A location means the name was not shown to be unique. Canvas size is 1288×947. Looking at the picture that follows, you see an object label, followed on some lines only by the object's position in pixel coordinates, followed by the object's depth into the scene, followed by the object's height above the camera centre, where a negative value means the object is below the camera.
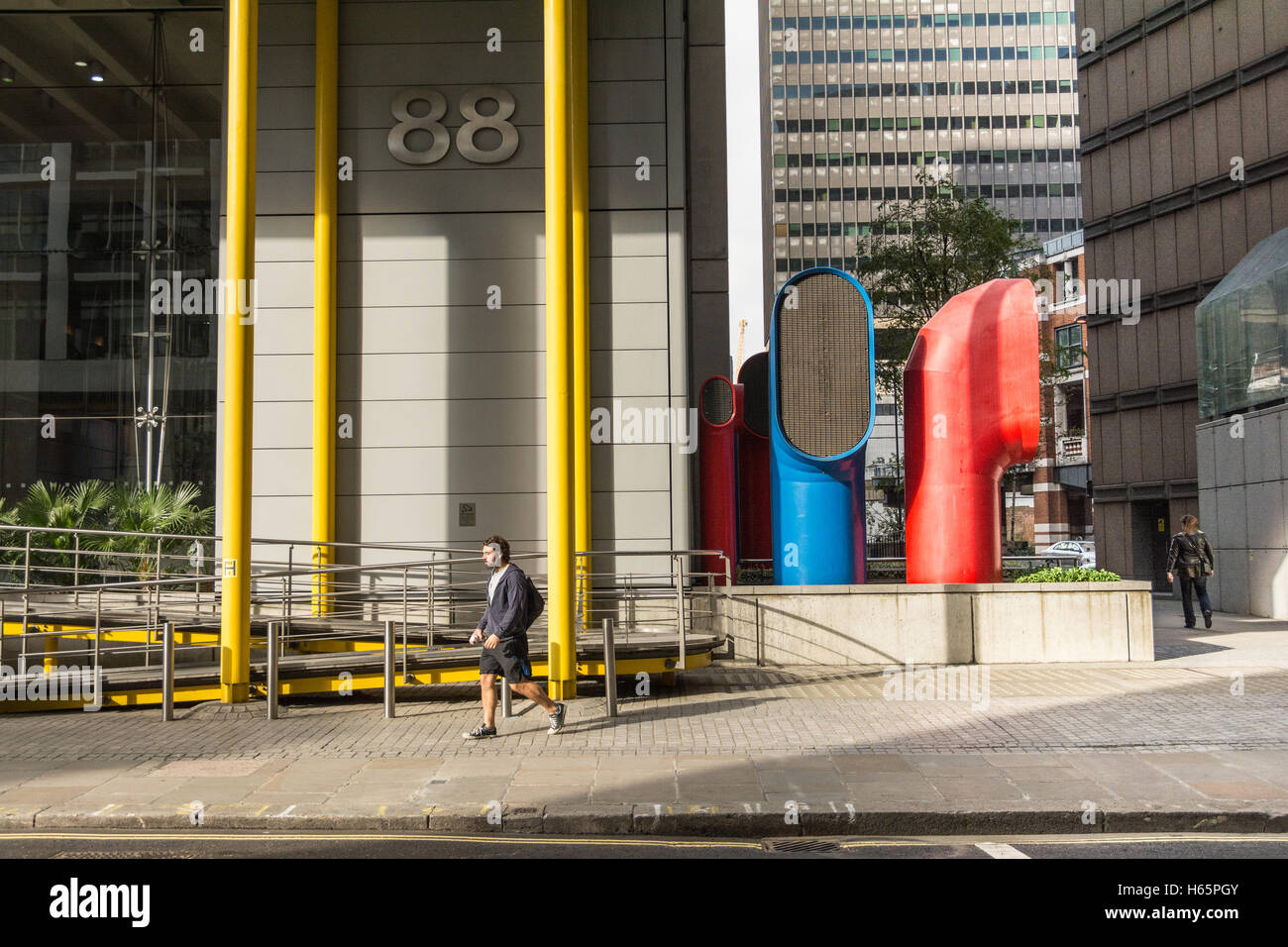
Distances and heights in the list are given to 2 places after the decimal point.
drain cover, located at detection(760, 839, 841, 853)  6.40 -1.96
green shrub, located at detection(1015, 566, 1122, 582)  14.72 -0.83
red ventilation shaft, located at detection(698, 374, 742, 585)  17.41 +0.87
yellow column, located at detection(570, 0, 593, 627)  15.20 +3.21
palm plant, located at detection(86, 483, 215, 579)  15.09 +0.03
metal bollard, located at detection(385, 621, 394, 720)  10.66 -1.57
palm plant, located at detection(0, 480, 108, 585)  14.78 +0.10
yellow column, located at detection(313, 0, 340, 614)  15.27 +3.74
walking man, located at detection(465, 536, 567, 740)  9.52 -1.02
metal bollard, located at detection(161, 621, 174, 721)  10.52 -1.52
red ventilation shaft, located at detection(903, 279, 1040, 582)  14.48 +1.21
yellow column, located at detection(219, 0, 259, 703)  10.96 +1.76
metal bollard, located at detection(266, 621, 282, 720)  10.56 -1.44
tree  30.23 +7.24
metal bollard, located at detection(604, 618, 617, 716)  10.48 -1.45
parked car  56.09 -1.82
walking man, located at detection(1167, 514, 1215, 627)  19.33 -0.83
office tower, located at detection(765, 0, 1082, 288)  114.50 +43.41
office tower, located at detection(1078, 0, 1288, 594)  28.67 +8.83
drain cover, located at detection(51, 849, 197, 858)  6.06 -1.85
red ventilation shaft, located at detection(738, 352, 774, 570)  19.02 +0.73
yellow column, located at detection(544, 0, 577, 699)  10.95 +1.15
